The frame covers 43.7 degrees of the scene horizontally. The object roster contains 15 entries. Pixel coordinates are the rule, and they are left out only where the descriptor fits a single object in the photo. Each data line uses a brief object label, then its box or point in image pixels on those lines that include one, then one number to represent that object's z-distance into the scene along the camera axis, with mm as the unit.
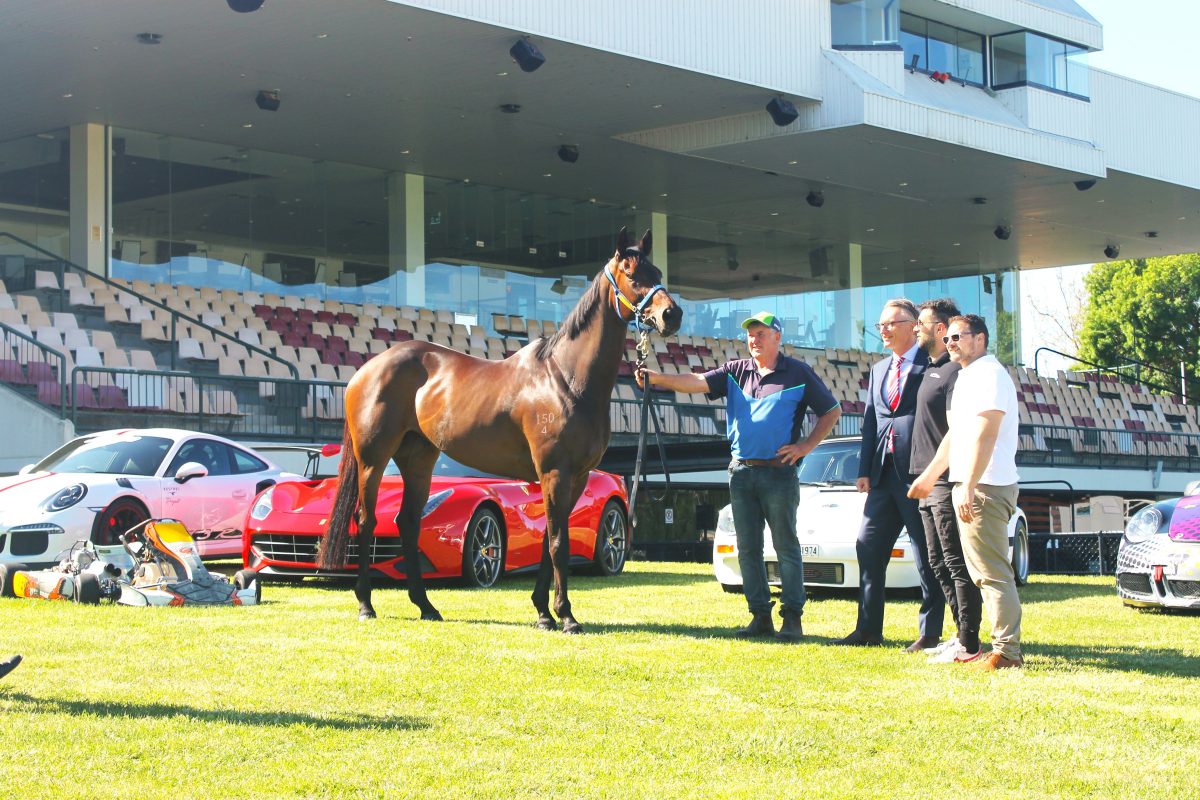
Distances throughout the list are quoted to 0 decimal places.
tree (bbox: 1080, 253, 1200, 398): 63531
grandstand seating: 20547
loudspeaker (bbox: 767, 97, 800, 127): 28359
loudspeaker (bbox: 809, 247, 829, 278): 45312
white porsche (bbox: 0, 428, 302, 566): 12320
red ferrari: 12445
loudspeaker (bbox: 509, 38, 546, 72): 23859
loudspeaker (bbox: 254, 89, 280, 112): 27172
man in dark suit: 8586
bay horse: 9273
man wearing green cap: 9055
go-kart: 10672
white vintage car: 12125
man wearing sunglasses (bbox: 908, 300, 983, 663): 8086
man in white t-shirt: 7496
